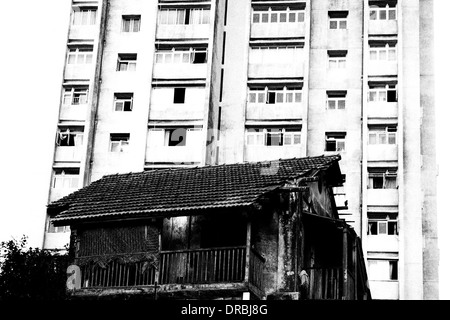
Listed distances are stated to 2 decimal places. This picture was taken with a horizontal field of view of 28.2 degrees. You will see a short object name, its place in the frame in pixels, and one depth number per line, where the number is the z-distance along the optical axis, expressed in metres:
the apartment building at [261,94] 48.03
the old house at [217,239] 23.27
